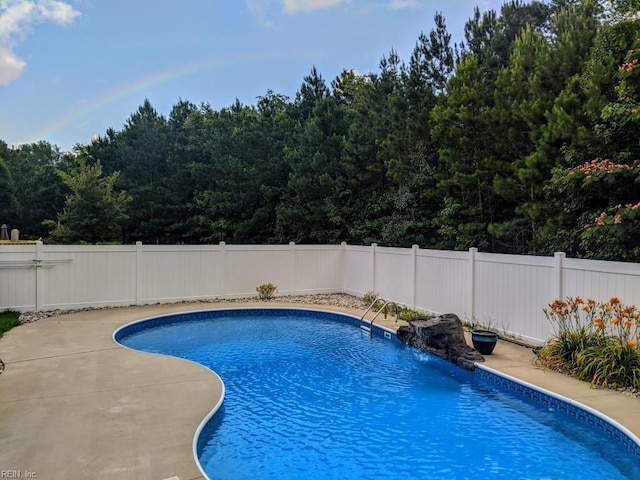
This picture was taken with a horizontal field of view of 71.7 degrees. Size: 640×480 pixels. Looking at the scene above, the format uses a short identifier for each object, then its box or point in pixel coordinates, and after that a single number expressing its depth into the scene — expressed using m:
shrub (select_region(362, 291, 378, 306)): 11.79
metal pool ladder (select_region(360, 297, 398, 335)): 9.46
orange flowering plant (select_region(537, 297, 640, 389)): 5.40
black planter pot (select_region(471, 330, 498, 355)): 6.91
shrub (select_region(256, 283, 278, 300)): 12.43
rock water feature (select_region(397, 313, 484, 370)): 6.83
